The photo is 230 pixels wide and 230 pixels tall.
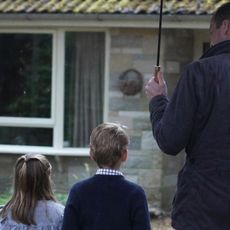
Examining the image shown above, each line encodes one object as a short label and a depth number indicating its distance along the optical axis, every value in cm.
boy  674
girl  721
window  1834
